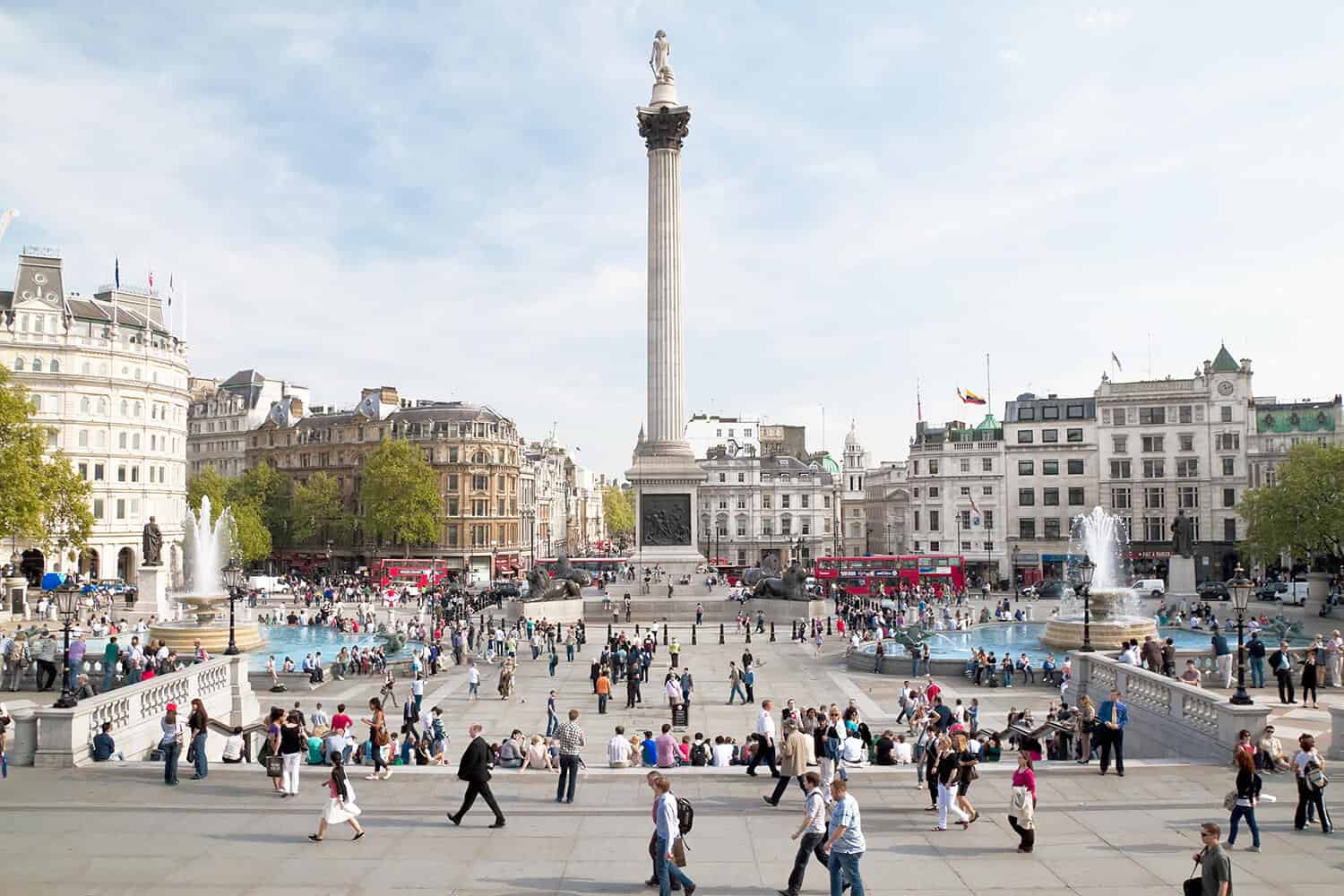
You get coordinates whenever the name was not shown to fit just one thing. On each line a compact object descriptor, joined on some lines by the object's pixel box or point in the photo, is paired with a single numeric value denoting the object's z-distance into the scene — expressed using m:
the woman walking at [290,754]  15.88
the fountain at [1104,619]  33.81
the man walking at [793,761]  15.12
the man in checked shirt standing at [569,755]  15.56
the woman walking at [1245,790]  12.80
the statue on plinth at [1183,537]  56.16
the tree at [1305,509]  54.84
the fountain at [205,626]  37.00
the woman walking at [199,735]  16.97
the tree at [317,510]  91.62
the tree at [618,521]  195.62
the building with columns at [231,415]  108.12
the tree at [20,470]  46.97
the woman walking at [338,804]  13.30
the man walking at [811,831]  11.22
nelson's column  61.81
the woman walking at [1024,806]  12.90
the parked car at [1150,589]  62.59
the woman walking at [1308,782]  13.39
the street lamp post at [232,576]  30.75
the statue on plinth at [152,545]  53.91
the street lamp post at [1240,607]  17.56
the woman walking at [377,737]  17.27
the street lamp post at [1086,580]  24.22
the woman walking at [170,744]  16.39
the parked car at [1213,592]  60.08
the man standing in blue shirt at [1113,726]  16.95
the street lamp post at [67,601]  23.08
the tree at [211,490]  87.94
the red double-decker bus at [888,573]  65.88
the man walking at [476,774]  13.99
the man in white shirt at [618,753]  18.38
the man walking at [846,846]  10.60
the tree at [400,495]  85.75
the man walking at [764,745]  17.30
